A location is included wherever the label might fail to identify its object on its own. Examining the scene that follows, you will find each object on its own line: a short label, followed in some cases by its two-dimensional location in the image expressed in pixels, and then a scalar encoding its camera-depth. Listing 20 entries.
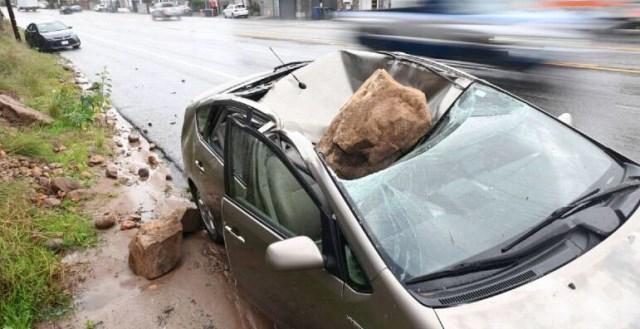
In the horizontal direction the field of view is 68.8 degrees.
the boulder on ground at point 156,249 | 3.87
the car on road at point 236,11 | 45.31
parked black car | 21.31
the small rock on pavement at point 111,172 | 6.04
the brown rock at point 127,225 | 4.76
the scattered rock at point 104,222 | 4.73
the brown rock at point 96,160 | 6.46
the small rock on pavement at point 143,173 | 6.07
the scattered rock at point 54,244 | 4.26
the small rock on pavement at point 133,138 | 7.60
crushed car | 1.90
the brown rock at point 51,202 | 4.98
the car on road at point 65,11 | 69.44
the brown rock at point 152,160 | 6.54
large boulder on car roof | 3.23
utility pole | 19.00
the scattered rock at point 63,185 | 5.37
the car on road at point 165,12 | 46.62
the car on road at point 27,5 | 70.25
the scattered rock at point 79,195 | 5.27
